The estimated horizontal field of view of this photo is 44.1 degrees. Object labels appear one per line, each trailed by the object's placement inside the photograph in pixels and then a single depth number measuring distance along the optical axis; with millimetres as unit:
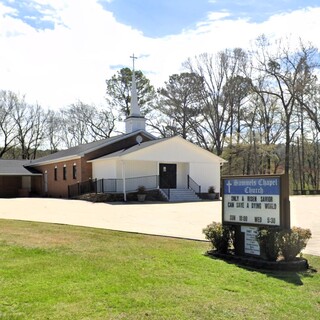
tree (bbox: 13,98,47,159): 50938
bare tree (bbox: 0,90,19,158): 49406
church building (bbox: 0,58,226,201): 26828
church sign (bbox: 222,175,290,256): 6762
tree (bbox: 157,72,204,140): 43375
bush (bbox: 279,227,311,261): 6535
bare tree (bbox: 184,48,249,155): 42438
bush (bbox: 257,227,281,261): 6613
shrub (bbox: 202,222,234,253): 7426
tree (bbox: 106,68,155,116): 46188
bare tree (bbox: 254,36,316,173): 35562
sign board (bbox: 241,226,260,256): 6915
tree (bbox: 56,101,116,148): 50562
